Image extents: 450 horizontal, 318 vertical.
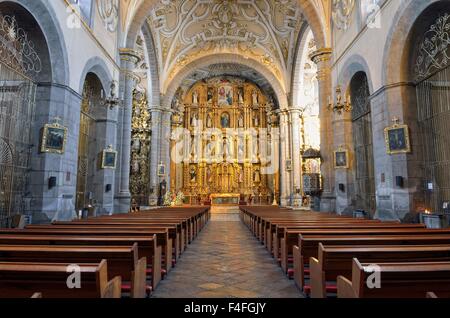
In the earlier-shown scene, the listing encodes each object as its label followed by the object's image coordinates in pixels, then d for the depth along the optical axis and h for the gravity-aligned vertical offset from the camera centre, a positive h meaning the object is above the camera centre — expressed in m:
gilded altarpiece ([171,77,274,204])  25.72 +4.46
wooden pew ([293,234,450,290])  3.48 -0.61
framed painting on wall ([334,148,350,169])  11.33 +1.21
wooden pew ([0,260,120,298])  1.98 -0.62
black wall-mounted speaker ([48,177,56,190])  7.88 +0.24
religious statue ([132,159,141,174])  22.83 +1.87
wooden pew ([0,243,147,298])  2.65 -0.59
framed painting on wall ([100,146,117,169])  11.08 +1.22
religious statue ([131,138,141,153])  23.09 +3.64
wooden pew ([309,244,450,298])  2.69 -0.62
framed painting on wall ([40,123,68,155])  7.83 +1.42
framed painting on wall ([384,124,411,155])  7.88 +1.38
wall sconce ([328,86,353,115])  9.56 +2.81
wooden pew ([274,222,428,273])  4.31 -0.62
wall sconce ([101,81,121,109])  9.94 +3.08
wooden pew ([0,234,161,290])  3.42 -0.59
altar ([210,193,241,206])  24.59 -0.70
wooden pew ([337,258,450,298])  1.99 -0.63
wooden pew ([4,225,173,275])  4.18 -0.60
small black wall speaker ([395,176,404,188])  7.87 +0.24
